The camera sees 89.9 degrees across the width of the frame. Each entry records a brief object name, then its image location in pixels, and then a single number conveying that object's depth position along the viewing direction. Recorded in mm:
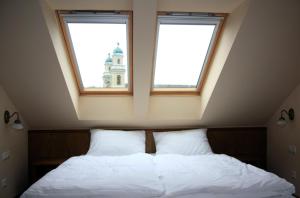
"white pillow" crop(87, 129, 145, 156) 1741
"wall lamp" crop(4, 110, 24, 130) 1543
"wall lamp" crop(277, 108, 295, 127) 1689
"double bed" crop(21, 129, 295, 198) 1024
